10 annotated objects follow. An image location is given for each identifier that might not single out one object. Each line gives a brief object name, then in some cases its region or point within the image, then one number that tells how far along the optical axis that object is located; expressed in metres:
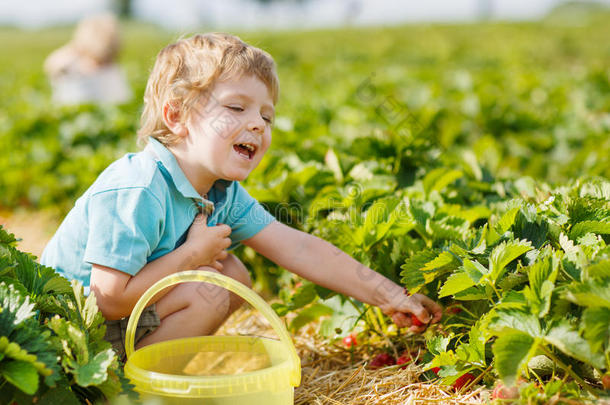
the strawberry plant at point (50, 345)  1.10
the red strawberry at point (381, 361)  1.40
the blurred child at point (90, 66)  5.83
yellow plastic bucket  1.15
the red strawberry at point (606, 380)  1.15
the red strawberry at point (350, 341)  1.46
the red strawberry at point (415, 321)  1.37
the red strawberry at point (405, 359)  1.37
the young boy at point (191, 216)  1.26
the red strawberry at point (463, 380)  1.29
